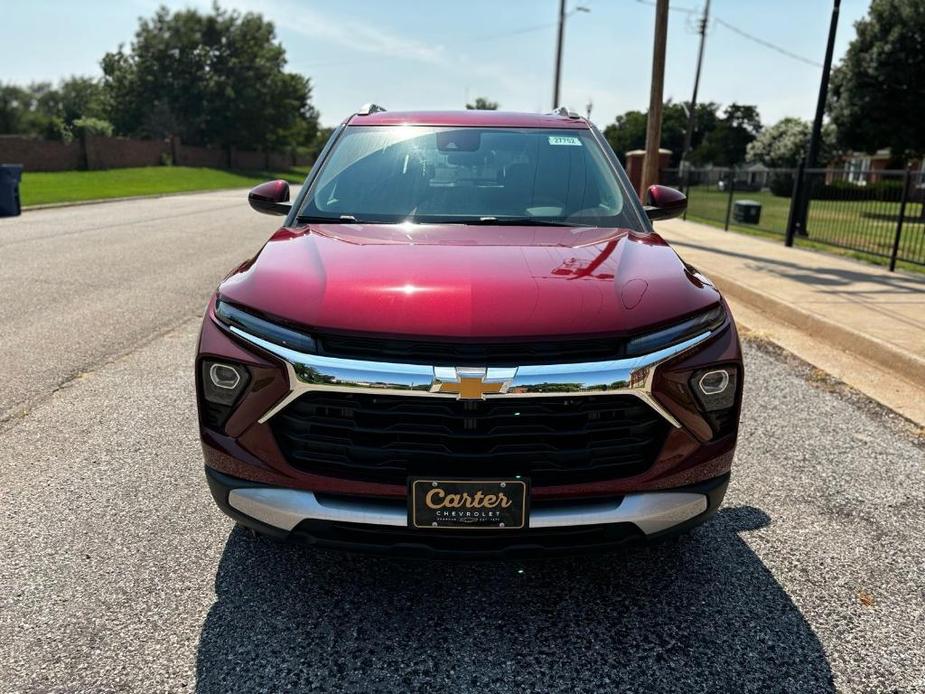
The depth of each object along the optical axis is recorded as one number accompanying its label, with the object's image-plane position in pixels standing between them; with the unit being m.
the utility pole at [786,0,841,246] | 13.27
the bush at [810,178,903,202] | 10.84
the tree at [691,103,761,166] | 88.12
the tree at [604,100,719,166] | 100.44
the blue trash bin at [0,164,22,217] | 16.45
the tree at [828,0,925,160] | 20.95
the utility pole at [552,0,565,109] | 32.03
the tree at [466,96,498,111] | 88.45
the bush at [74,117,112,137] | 48.48
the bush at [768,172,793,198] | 18.34
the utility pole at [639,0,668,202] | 13.63
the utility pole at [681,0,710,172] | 51.56
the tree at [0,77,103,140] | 50.15
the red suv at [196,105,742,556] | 2.21
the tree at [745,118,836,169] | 44.59
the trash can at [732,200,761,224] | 17.42
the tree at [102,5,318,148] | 59.06
